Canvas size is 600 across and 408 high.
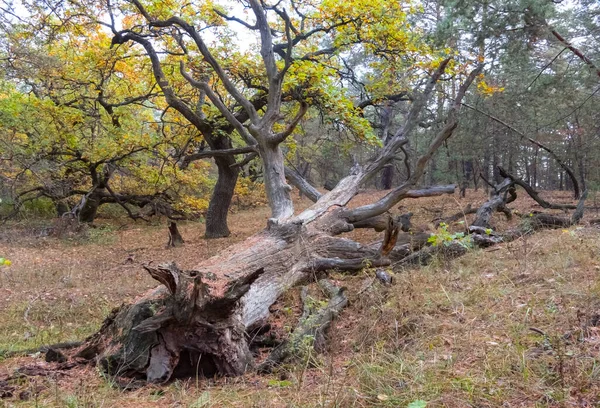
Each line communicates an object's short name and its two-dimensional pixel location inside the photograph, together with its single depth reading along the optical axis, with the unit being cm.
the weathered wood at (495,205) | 870
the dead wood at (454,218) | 988
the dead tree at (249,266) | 346
